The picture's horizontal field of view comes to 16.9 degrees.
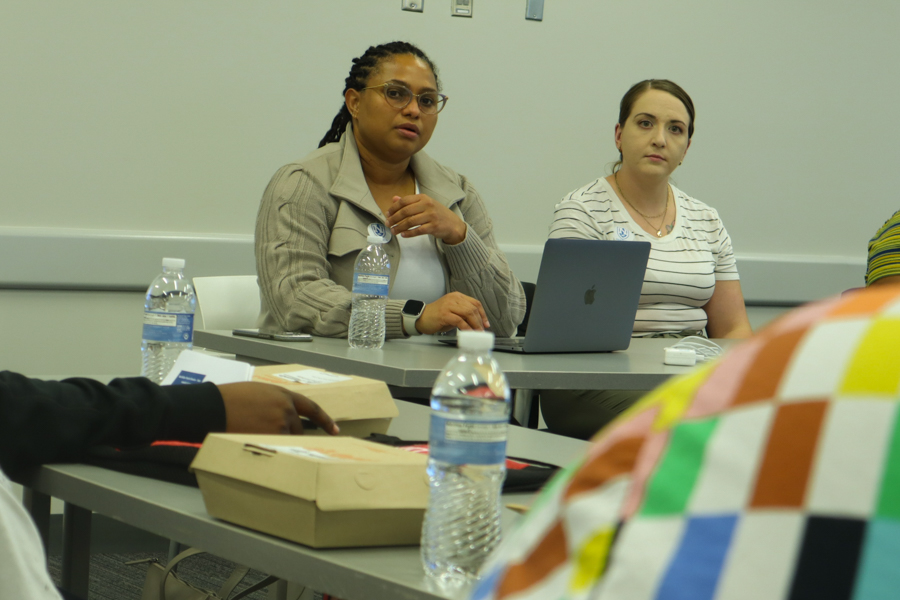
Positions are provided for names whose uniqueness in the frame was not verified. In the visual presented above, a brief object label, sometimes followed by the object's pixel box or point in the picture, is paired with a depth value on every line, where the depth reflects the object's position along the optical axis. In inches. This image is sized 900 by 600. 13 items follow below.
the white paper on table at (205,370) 192.3
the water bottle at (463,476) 141.4
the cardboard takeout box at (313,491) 145.8
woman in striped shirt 239.9
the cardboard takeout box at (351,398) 190.3
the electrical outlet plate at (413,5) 262.1
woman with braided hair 220.8
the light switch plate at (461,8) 264.4
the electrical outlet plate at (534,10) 268.5
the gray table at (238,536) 140.7
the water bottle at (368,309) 216.1
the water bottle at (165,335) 202.7
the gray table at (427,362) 205.3
